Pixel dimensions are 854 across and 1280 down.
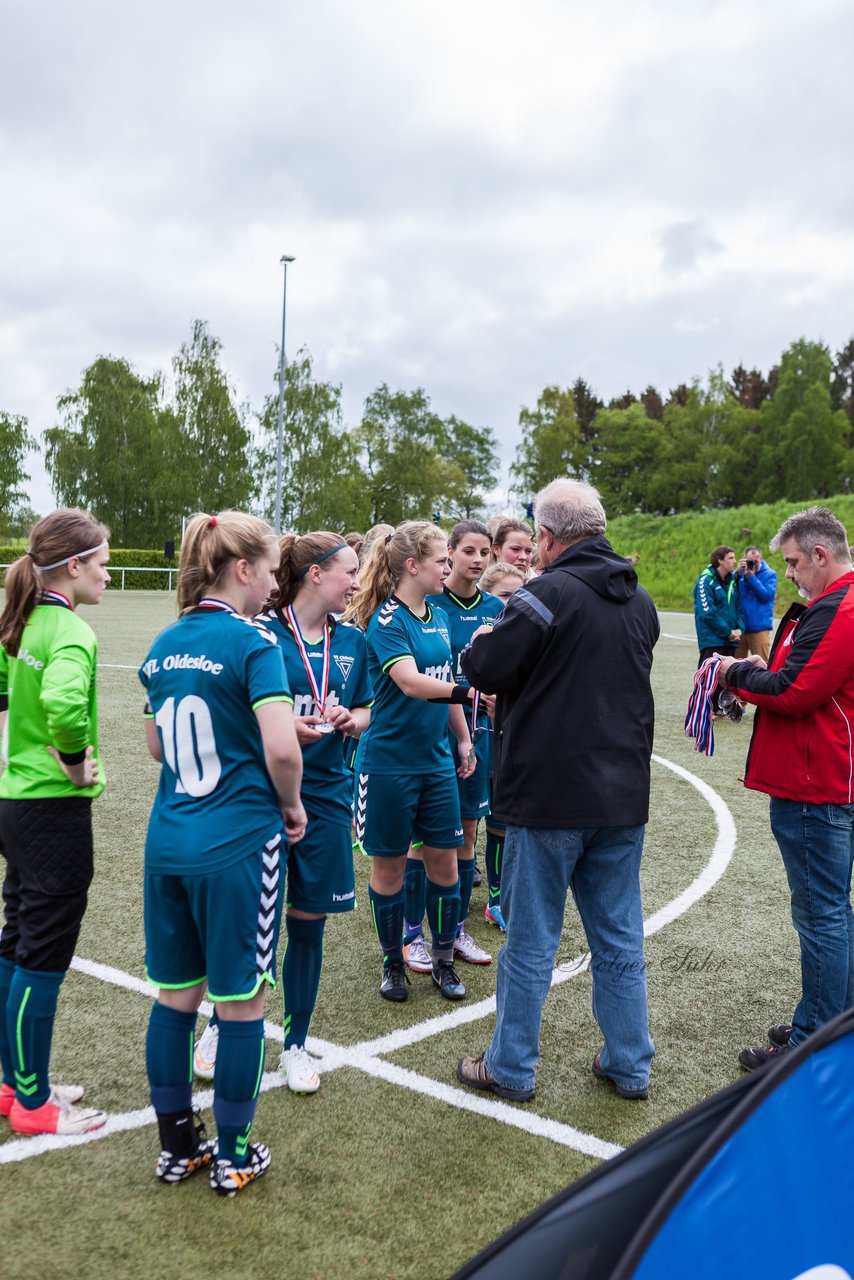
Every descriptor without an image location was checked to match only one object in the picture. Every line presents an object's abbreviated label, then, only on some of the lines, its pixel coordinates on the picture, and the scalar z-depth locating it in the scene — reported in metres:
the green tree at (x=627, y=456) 77.44
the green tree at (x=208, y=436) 55.44
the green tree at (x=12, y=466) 53.84
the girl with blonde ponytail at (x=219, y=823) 2.98
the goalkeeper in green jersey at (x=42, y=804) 3.37
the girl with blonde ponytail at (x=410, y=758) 4.61
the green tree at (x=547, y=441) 72.38
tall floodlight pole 38.09
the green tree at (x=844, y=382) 82.00
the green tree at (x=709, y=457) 75.12
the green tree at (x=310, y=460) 57.16
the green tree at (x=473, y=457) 87.12
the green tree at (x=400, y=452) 68.81
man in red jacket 3.90
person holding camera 13.68
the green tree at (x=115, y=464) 56.53
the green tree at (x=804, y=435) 71.00
